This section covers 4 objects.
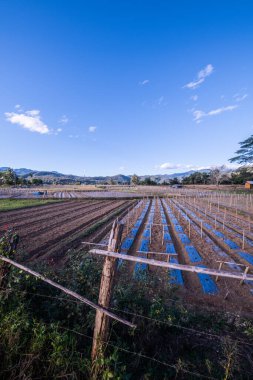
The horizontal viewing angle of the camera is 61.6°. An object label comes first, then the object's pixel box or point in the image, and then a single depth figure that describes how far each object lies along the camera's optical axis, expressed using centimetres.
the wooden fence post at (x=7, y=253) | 351
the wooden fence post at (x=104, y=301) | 262
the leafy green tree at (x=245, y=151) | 4347
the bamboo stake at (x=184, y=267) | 244
